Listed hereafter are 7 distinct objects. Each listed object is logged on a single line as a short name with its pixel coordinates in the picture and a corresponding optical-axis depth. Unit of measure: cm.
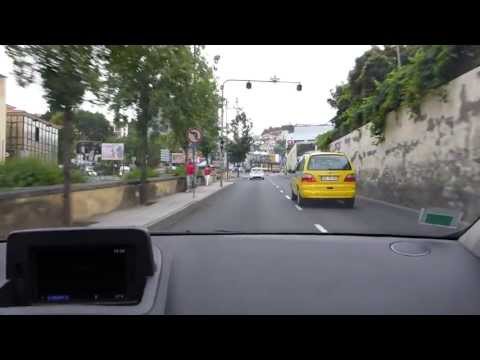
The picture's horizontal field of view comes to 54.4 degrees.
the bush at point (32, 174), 395
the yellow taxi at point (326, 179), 1058
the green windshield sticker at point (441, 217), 324
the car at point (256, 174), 4525
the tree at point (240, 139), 6569
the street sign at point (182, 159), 1818
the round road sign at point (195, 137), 1295
